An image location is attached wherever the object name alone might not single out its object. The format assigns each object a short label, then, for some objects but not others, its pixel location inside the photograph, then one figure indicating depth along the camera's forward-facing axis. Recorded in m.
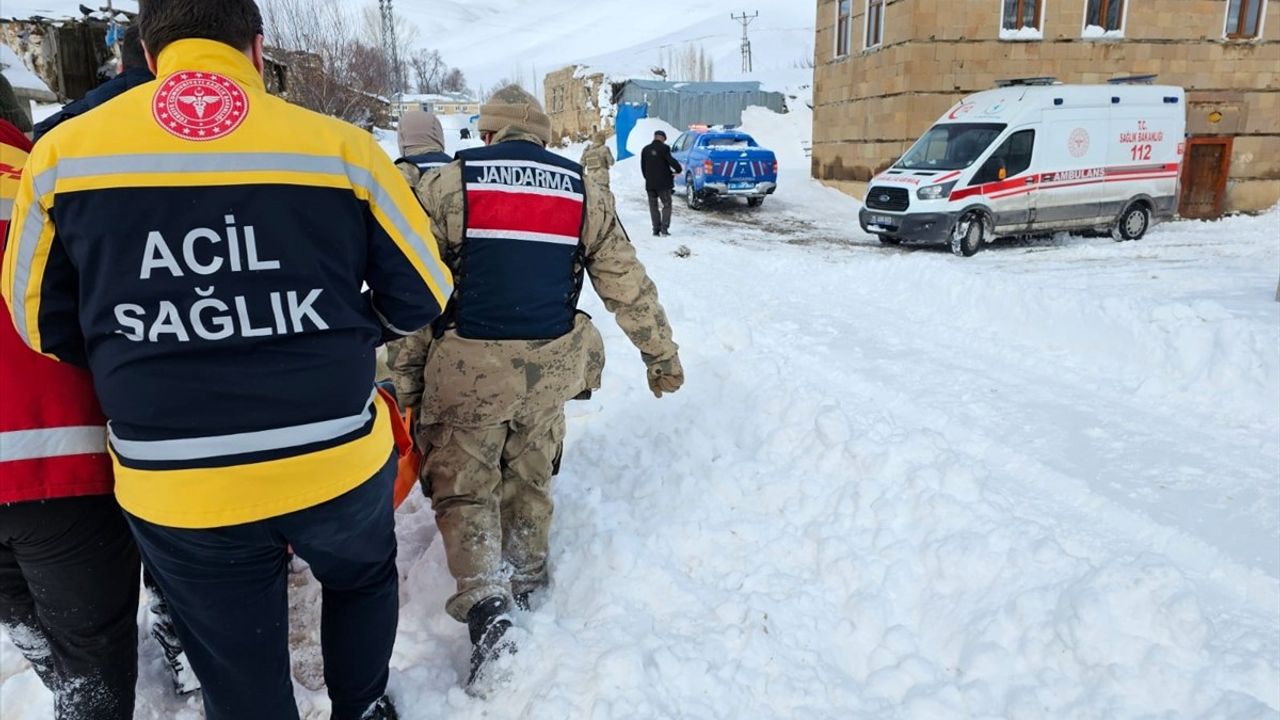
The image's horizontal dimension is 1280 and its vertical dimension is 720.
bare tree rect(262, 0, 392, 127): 17.52
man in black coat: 12.87
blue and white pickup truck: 17.06
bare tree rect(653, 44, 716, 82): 77.25
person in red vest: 1.85
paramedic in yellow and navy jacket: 1.55
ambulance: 12.16
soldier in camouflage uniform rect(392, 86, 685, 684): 2.73
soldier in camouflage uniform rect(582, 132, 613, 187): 12.21
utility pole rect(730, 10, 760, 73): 71.12
